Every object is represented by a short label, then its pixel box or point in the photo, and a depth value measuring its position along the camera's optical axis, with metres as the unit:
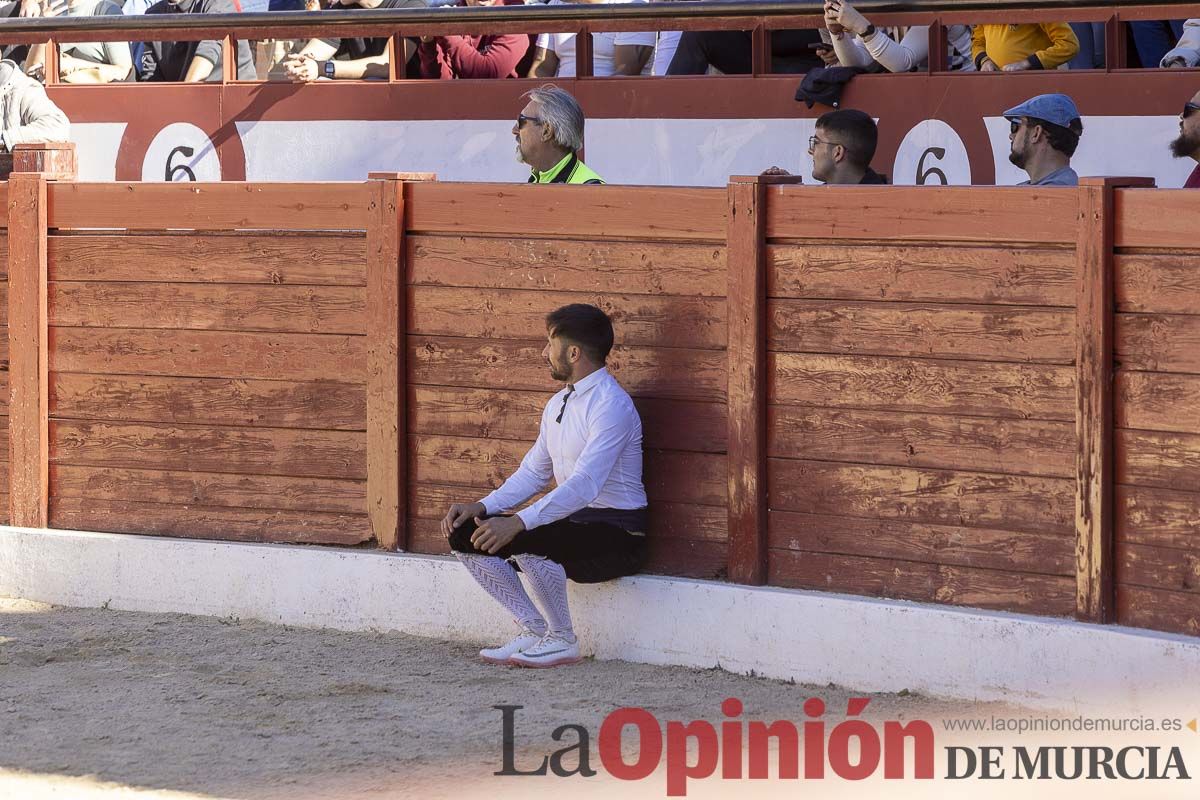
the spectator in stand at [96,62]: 19.62
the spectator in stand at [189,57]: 19.31
